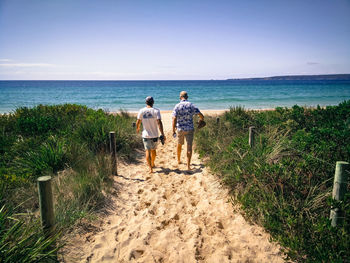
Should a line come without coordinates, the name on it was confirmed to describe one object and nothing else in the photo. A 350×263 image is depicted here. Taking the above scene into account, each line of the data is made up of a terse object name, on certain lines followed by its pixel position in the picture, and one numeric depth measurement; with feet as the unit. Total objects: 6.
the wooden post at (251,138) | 16.65
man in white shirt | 17.58
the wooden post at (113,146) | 17.47
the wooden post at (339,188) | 8.98
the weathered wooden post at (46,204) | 7.72
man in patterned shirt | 18.04
